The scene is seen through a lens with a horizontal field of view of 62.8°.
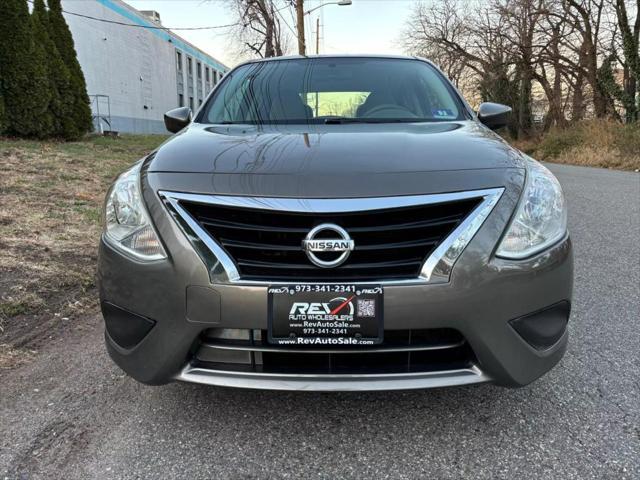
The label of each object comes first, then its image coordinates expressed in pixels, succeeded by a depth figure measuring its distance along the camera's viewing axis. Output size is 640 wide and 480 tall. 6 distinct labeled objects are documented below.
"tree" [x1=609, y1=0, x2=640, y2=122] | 20.98
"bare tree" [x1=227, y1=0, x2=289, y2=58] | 31.50
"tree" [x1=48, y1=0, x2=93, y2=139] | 13.63
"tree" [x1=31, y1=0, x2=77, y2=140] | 12.85
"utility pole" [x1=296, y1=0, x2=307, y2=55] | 23.67
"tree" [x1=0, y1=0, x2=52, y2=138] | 11.64
